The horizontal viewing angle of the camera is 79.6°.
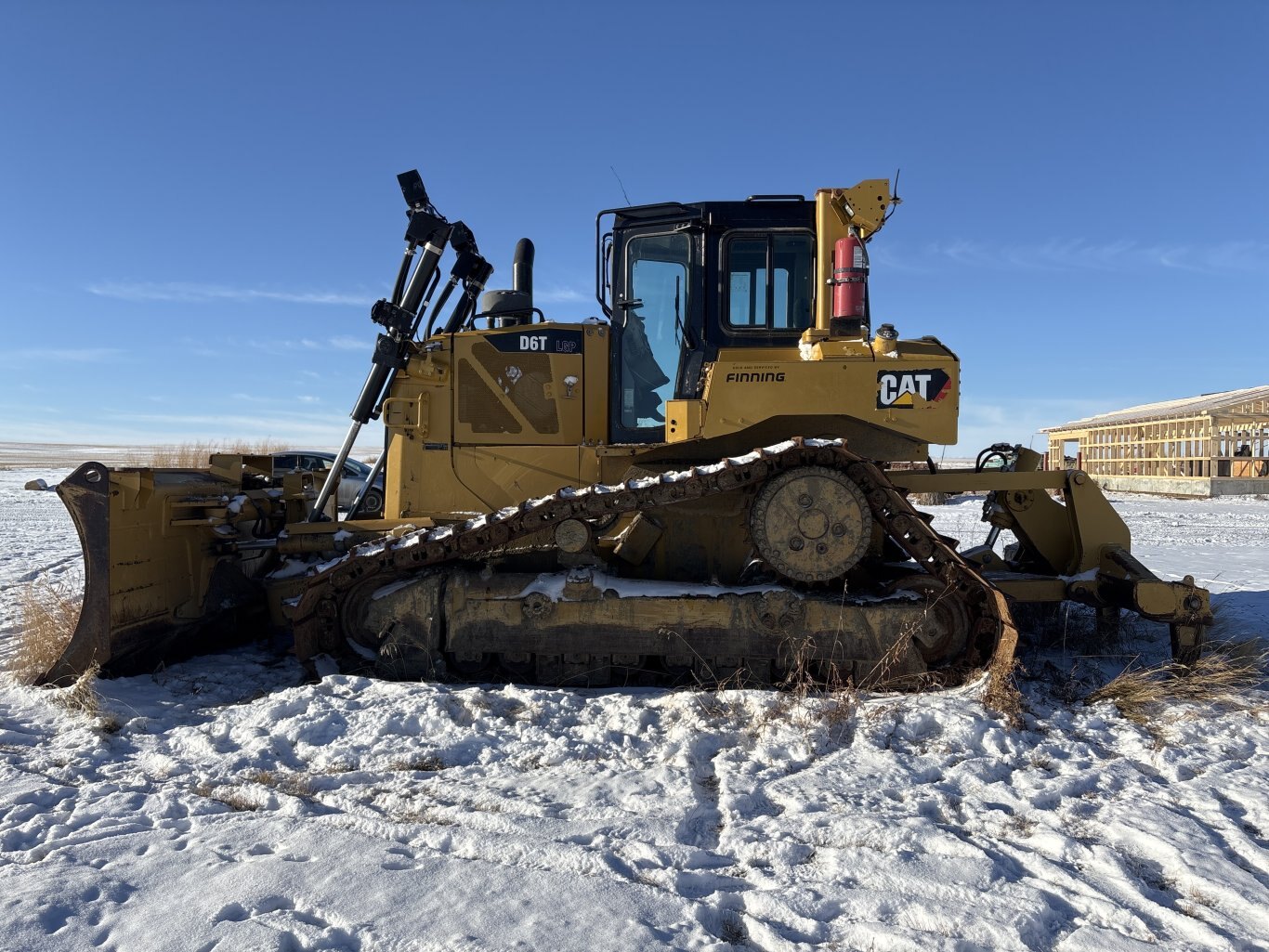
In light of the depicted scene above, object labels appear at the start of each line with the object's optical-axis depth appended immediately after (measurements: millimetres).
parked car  15145
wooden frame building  25156
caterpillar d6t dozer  4676
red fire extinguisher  4938
